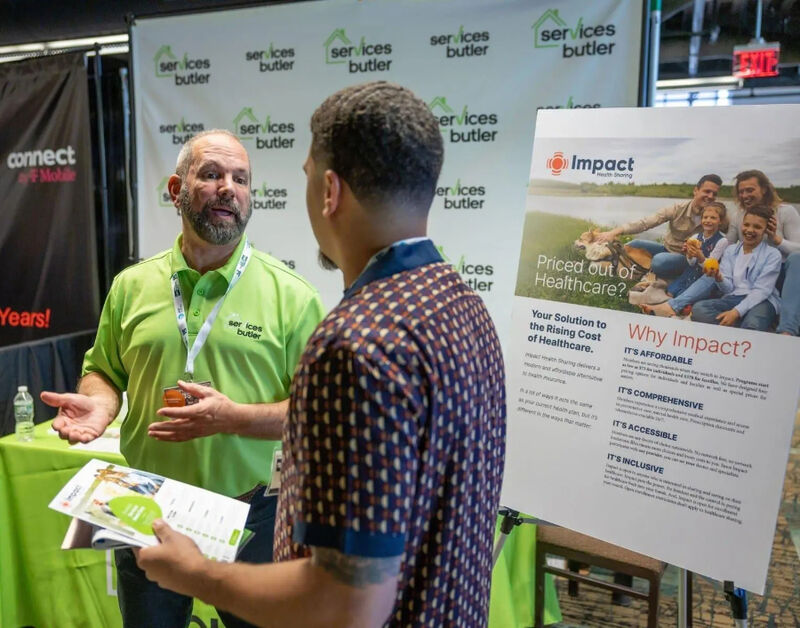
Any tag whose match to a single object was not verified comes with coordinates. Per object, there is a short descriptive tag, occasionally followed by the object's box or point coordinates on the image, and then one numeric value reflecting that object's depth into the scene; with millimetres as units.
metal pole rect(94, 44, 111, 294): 4129
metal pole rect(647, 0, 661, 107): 2791
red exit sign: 6176
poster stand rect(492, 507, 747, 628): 1648
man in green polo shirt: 1745
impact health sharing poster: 1569
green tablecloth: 2543
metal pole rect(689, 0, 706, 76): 6862
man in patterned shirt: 799
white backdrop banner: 2986
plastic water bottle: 2664
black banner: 4191
